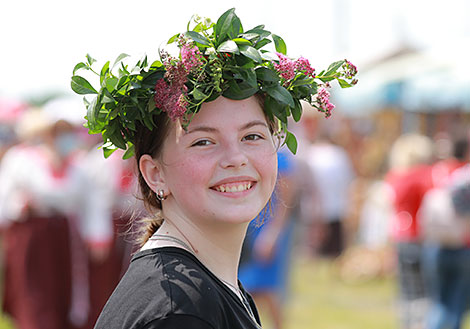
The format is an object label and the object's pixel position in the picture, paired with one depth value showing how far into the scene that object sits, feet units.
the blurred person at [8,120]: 39.20
